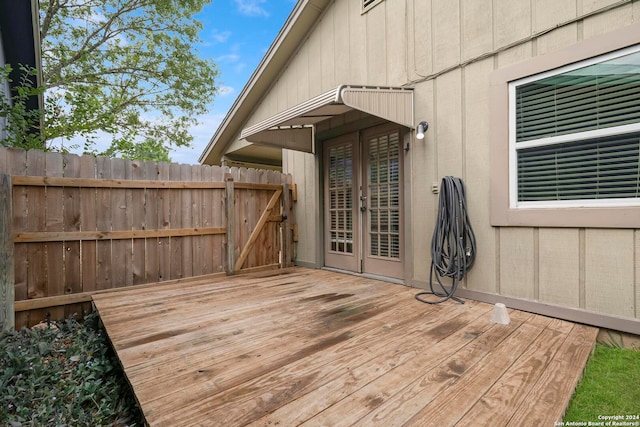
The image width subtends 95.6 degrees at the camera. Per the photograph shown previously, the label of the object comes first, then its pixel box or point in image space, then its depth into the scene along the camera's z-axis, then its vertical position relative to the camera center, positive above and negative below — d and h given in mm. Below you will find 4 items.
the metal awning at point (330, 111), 3066 +1181
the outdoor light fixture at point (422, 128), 3317 +897
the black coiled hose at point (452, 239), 2953 -347
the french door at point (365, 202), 3855 +78
